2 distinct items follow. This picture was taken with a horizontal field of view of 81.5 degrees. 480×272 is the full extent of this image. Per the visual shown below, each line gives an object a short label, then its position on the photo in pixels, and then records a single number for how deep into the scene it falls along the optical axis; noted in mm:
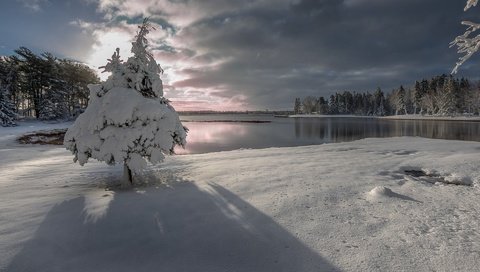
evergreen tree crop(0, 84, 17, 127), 45594
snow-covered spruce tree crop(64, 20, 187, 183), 9477
